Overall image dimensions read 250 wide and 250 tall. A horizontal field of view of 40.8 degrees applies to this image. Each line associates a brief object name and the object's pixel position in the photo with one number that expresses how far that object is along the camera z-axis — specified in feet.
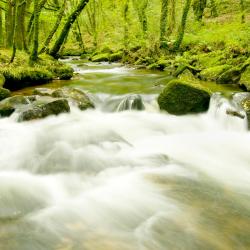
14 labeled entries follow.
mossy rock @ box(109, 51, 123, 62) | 62.80
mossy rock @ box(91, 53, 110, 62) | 63.27
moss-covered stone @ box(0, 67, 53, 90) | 31.99
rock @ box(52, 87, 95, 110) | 26.86
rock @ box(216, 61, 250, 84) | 33.96
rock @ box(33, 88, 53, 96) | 27.94
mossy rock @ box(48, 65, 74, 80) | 39.45
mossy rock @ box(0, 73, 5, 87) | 29.50
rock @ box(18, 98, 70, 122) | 22.98
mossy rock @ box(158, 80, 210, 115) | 25.09
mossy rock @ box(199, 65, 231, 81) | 36.37
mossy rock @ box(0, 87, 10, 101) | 26.48
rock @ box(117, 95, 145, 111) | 28.14
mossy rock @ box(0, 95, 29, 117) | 23.97
